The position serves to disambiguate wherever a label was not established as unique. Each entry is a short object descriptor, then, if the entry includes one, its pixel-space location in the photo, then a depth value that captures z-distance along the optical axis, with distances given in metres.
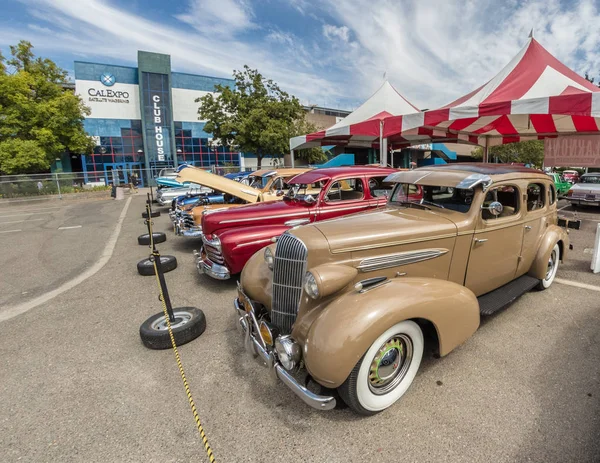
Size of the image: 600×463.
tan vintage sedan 2.25
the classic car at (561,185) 15.42
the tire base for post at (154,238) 7.85
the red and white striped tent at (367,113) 11.77
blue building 29.42
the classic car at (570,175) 23.39
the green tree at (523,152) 30.69
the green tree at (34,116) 20.62
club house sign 30.66
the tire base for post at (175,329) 3.38
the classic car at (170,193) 14.33
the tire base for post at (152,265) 5.73
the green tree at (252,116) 21.56
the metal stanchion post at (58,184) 19.70
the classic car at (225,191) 6.82
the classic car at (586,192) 11.26
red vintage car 4.70
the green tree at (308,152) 30.72
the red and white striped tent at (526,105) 6.47
